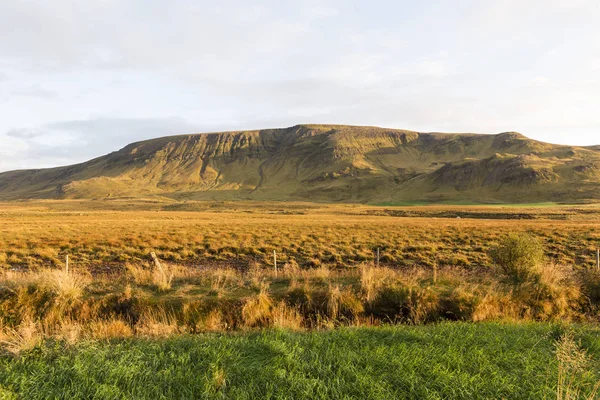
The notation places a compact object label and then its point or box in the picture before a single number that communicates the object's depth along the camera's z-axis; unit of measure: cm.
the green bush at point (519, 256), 1185
